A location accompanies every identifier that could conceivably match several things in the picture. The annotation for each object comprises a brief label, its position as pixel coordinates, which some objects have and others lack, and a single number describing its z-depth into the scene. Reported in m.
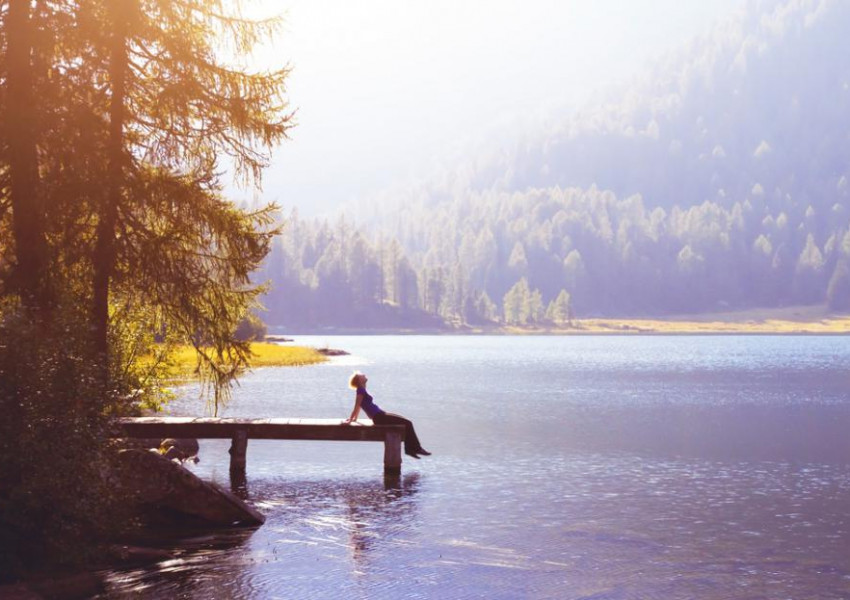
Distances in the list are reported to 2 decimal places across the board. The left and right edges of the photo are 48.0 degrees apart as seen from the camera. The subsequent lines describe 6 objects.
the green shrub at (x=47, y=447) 14.92
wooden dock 27.64
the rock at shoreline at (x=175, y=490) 19.66
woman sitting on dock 28.12
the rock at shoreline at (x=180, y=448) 29.24
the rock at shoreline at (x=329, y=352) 117.53
